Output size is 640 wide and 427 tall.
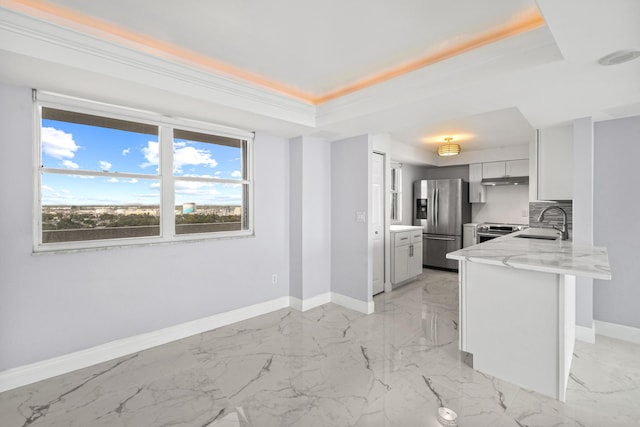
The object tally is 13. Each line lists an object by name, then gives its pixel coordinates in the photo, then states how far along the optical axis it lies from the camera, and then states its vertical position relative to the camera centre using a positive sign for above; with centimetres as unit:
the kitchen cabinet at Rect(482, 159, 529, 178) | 567 +82
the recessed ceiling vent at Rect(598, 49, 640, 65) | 176 +92
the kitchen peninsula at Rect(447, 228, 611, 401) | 206 -74
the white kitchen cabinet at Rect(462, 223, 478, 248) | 606 -47
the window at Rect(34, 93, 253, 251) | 248 +32
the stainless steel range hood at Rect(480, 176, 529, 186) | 570 +59
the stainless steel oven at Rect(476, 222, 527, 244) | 575 -37
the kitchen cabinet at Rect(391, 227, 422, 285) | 480 -75
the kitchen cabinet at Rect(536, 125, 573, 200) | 329 +53
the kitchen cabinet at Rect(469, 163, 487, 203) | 625 +52
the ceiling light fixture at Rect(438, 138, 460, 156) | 504 +104
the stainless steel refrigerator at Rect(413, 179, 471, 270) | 614 -11
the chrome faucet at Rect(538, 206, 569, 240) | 342 -24
